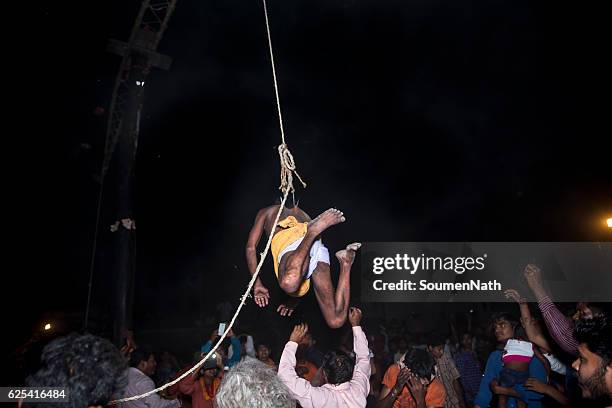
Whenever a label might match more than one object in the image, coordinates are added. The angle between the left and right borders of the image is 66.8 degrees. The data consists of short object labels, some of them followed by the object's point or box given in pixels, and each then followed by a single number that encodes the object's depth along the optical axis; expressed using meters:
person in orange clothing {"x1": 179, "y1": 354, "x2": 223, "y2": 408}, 3.90
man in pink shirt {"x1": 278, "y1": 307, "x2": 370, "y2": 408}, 2.59
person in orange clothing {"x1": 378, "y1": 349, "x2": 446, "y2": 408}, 2.94
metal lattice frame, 7.06
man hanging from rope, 3.30
